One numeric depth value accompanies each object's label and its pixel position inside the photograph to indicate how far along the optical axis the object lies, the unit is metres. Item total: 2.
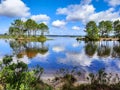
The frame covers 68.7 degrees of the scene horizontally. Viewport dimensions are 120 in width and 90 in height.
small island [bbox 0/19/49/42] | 41.50
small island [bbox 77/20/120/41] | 38.26
